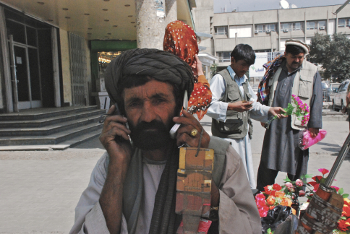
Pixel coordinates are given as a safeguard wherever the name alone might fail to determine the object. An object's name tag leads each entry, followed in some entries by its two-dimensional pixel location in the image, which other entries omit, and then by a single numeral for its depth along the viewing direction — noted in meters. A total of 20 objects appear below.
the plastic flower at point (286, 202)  2.27
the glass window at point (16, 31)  9.96
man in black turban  1.26
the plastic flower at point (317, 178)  2.21
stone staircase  7.32
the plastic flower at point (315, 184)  2.12
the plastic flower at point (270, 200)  2.29
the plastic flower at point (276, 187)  2.46
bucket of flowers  2.17
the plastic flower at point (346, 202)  1.97
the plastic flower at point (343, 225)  1.81
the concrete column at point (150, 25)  5.01
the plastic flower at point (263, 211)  2.19
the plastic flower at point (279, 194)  2.34
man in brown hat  3.02
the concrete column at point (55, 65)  12.09
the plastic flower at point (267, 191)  2.46
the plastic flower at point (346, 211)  1.88
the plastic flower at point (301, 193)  2.37
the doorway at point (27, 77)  10.70
